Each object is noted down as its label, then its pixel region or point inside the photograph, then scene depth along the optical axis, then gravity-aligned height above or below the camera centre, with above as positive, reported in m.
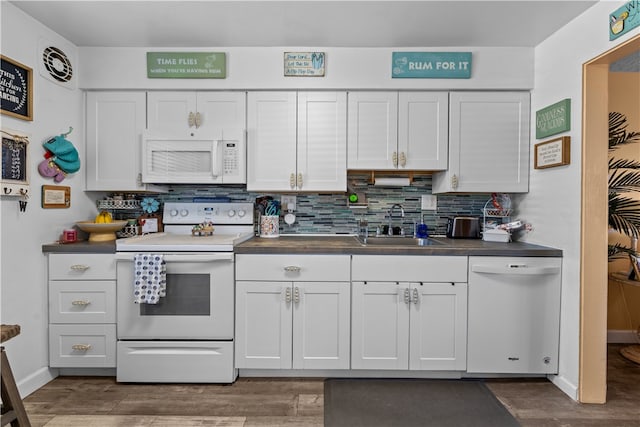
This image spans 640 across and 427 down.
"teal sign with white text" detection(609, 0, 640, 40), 1.83 +1.00
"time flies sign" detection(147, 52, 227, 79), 2.64 +1.03
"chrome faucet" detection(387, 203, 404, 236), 3.03 -0.04
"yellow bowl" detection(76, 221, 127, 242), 2.58 -0.17
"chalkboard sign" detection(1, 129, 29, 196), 2.10 +0.24
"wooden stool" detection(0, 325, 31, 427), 1.49 -0.84
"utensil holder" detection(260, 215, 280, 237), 2.93 -0.15
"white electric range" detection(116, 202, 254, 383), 2.36 -0.74
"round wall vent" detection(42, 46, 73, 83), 2.42 +0.97
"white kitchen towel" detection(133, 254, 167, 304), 2.26 -0.45
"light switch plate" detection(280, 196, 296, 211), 3.07 +0.04
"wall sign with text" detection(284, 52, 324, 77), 2.65 +1.05
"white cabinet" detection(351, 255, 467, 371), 2.38 -0.68
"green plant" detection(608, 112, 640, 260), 2.64 +0.10
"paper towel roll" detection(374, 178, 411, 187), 2.94 +0.22
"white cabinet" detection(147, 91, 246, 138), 2.71 +0.73
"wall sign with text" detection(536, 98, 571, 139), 2.29 +0.60
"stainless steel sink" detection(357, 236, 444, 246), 2.84 -0.26
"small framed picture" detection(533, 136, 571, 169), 2.28 +0.38
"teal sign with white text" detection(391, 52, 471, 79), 2.64 +1.05
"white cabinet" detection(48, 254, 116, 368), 2.40 -0.65
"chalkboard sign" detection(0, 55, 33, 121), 2.10 +0.69
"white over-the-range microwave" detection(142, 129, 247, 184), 2.66 +0.36
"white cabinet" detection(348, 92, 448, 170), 2.71 +0.59
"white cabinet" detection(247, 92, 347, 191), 2.71 +0.49
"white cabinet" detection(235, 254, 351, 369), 2.39 -0.66
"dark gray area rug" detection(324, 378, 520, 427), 1.99 -1.15
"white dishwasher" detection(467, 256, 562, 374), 2.37 -0.68
